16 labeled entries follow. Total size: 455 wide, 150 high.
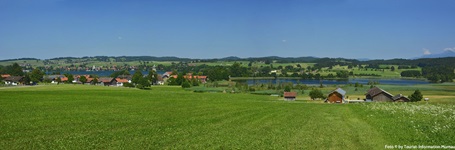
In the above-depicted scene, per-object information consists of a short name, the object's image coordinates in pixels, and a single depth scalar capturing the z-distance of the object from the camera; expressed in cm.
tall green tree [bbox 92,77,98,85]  16909
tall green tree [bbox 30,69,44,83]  15300
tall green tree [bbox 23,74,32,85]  15155
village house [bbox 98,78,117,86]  16941
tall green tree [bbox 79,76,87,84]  16600
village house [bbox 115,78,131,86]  17465
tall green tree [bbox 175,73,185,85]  16688
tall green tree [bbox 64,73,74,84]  16412
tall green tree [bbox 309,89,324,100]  10056
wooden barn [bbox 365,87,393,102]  9058
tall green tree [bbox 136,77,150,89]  12334
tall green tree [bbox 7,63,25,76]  17338
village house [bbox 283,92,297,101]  9869
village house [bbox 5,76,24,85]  15540
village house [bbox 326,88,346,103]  8662
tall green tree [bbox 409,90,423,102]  8848
